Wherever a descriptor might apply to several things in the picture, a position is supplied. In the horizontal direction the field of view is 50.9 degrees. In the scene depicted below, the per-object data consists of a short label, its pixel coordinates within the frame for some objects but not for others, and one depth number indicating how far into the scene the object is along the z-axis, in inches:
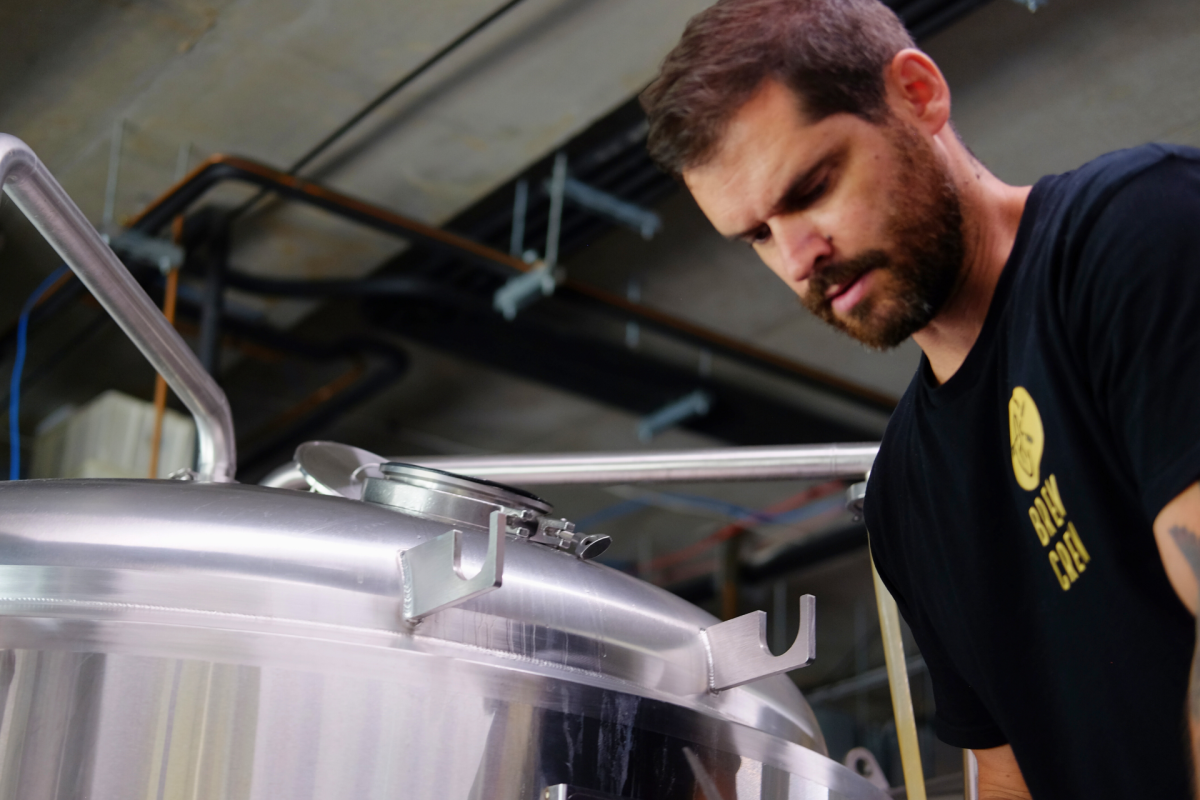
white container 146.1
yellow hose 45.5
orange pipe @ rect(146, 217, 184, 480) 122.0
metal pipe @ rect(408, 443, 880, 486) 51.7
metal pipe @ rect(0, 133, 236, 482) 41.3
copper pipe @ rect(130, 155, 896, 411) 124.6
